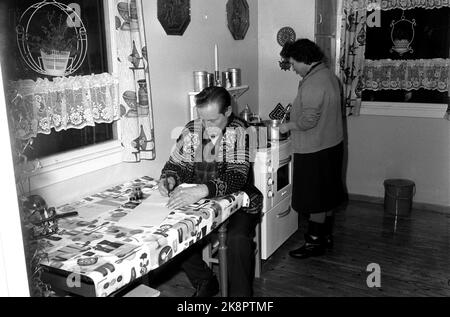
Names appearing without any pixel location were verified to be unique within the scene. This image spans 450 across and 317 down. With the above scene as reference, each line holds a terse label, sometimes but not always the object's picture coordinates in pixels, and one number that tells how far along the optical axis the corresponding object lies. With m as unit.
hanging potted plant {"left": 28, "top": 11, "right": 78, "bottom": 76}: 1.99
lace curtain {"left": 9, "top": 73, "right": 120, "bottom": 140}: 1.92
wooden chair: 2.81
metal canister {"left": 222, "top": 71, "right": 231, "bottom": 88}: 3.38
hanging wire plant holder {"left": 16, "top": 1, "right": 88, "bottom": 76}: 1.94
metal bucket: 3.91
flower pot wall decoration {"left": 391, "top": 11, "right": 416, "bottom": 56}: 4.01
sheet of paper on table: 1.84
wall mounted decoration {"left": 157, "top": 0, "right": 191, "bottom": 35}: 2.71
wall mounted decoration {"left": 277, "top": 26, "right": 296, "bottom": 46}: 3.90
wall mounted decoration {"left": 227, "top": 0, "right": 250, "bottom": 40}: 3.54
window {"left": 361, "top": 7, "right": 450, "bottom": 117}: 3.91
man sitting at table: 2.29
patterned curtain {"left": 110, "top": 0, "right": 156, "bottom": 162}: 2.31
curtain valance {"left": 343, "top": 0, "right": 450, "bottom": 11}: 3.81
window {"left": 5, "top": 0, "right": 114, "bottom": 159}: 1.90
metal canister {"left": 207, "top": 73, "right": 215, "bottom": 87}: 3.09
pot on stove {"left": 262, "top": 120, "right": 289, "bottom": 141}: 3.19
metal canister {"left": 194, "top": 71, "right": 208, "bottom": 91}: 3.03
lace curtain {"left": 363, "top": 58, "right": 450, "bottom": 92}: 3.91
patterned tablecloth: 1.46
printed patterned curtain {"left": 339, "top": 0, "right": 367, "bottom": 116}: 3.92
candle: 3.23
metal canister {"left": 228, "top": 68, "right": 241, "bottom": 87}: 3.46
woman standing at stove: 2.91
